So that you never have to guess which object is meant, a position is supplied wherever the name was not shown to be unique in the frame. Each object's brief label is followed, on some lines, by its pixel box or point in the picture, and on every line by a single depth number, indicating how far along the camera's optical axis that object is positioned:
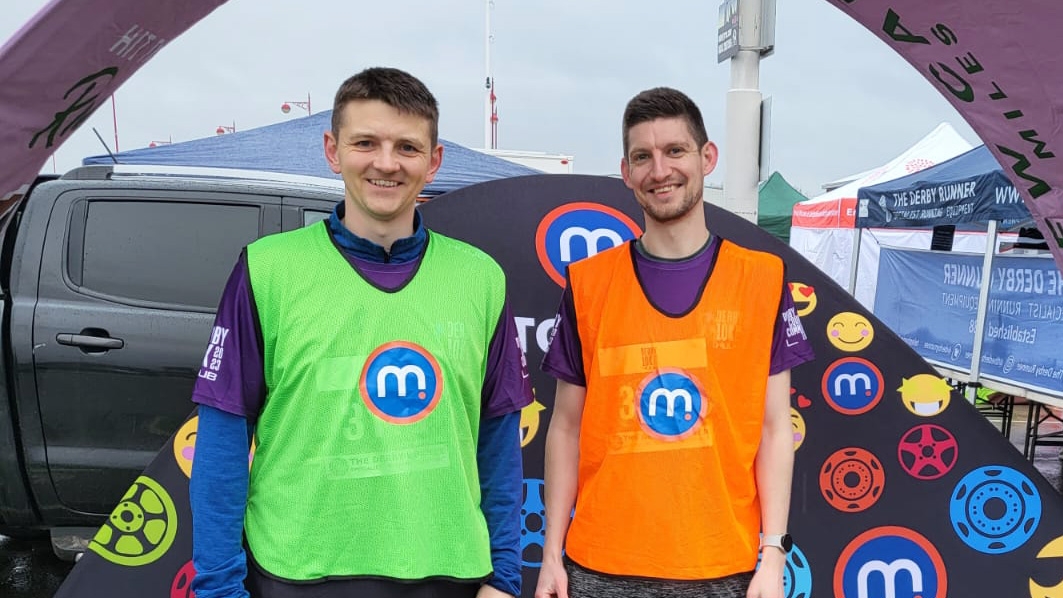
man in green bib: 1.55
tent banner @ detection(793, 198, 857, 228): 13.15
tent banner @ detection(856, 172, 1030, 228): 5.78
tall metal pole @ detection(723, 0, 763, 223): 4.46
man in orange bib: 1.88
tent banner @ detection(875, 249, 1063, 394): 5.75
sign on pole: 4.53
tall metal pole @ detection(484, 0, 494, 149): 19.12
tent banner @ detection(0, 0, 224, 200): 1.54
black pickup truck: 3.60
